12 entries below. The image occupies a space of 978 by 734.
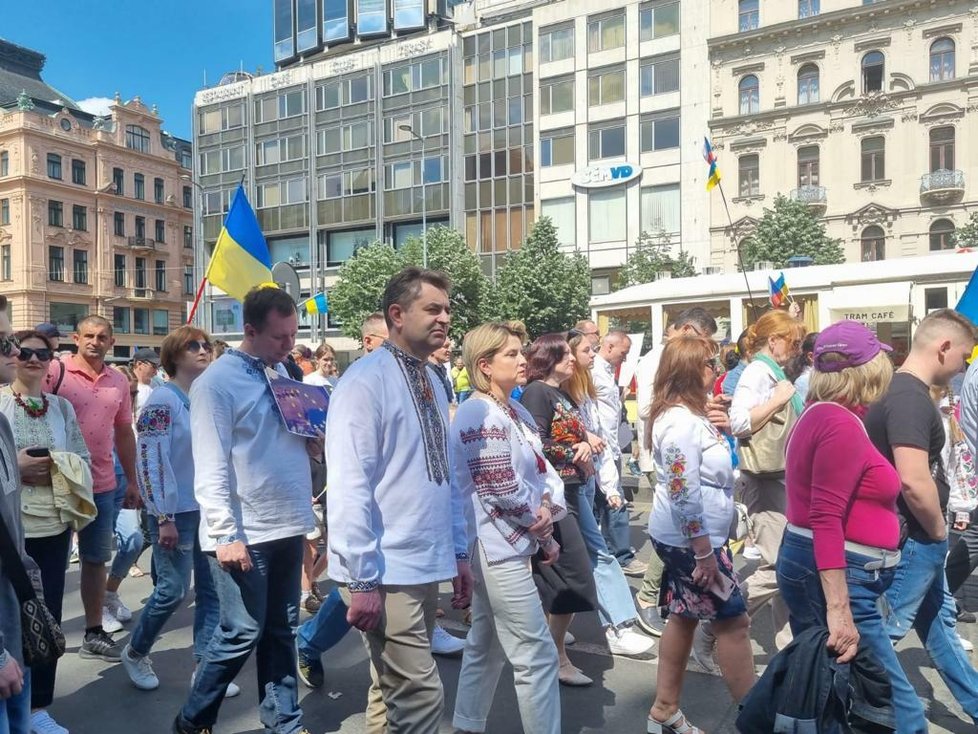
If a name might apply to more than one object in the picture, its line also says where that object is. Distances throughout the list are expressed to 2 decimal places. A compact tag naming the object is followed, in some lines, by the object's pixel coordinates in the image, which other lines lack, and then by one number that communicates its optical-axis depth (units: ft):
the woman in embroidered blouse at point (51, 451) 12.06
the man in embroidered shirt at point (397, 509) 8.61
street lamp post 105.45
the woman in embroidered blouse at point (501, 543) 10.21
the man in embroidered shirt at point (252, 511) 10.65
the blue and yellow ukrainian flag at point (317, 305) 55.77
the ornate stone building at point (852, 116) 102.94
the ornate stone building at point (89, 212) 176.96
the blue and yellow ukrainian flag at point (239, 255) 22.49
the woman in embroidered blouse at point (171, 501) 13.03
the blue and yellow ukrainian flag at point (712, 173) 51.54
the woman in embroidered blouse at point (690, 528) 10.99
